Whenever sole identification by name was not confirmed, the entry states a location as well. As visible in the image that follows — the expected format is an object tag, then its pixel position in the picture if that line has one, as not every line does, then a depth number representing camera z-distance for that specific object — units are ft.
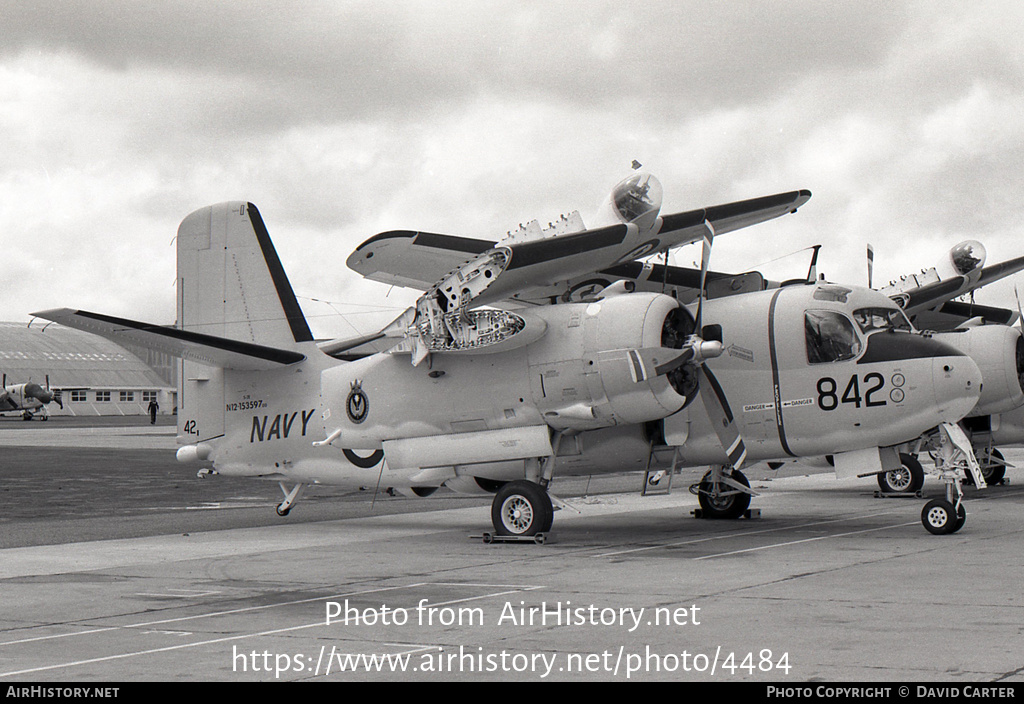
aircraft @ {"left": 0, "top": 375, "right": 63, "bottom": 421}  301.73
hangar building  381.56
